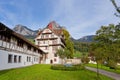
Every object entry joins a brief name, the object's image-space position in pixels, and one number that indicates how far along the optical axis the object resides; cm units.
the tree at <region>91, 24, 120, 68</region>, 1173
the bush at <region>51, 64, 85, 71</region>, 1403
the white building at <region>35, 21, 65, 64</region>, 2951
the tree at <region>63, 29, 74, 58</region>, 3159
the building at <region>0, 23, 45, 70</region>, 1246
